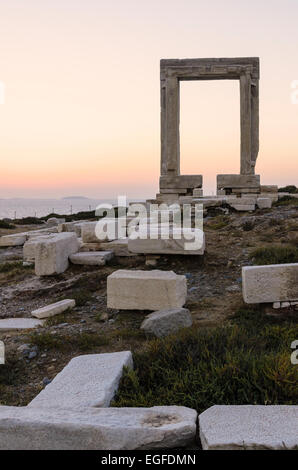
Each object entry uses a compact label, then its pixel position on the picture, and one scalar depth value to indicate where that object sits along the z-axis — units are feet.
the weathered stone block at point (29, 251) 33.27
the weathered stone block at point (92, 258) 28.37
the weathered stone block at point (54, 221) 67.28
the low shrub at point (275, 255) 24.51
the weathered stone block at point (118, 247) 29.84
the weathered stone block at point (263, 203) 49.24
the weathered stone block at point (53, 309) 21.06
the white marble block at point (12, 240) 45.03
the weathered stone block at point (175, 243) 25.97
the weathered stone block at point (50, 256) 27.30
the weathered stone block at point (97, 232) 31.60
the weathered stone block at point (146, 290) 19.26
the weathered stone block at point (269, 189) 61.46
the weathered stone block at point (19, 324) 19.56
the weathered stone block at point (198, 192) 57.26
